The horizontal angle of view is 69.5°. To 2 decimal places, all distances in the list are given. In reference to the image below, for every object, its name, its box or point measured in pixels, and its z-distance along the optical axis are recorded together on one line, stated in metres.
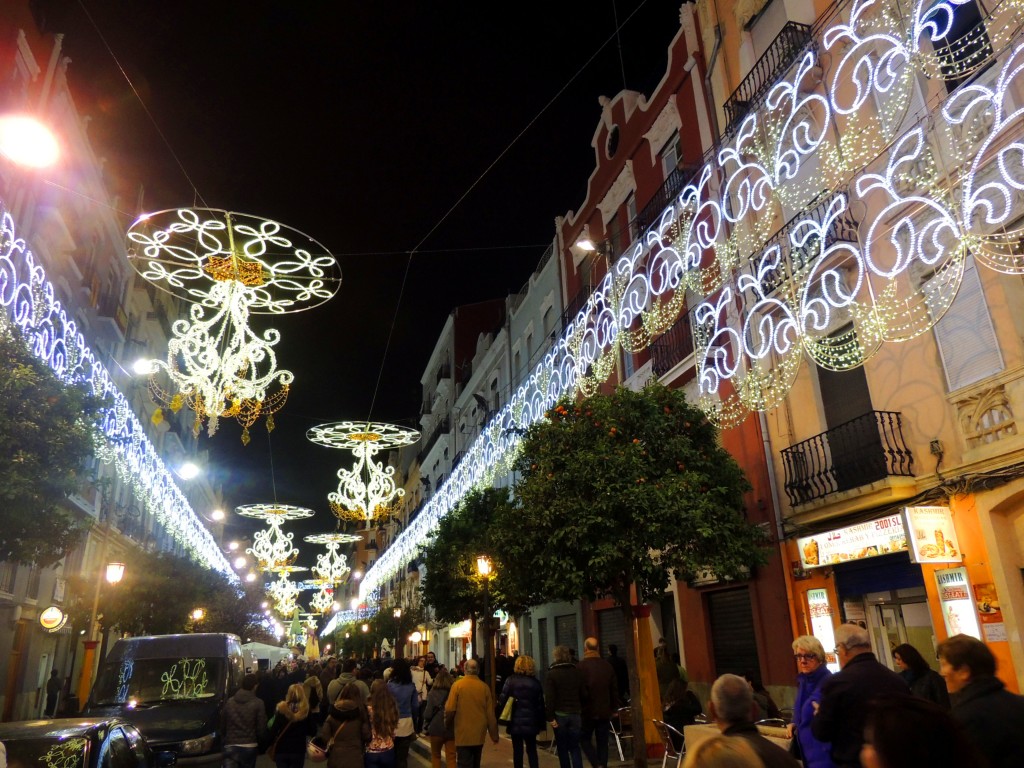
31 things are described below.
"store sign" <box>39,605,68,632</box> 19.04
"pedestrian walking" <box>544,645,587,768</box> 9.94
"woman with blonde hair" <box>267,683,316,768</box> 9.35
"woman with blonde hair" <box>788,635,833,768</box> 5.49
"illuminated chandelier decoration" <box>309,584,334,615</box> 76.75
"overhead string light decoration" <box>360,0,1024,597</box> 9.02
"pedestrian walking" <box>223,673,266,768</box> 9.48
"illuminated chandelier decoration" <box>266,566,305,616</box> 87.32
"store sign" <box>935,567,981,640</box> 9.80
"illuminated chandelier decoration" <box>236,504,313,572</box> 49.47
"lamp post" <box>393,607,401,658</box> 38.97
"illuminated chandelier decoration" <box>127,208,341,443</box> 13.70
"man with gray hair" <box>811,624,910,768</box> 4.58
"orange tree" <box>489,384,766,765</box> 11.80
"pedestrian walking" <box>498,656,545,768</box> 10.13
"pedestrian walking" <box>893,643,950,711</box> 7.08
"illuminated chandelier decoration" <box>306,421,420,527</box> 26.39
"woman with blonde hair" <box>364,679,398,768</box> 8.46
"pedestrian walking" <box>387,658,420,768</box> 10.16
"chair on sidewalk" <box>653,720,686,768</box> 10.04
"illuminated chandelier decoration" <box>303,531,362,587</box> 49.84
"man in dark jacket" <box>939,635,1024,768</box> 3.58
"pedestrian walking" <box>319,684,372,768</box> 8.03
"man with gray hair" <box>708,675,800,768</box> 3.80
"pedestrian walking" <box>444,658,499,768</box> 9.55
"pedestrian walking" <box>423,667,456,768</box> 10.65
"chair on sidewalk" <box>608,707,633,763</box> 13.29
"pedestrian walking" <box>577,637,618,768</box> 10.38
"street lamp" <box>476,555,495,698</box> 16.62
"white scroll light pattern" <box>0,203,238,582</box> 12.68
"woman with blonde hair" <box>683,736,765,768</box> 2.82
